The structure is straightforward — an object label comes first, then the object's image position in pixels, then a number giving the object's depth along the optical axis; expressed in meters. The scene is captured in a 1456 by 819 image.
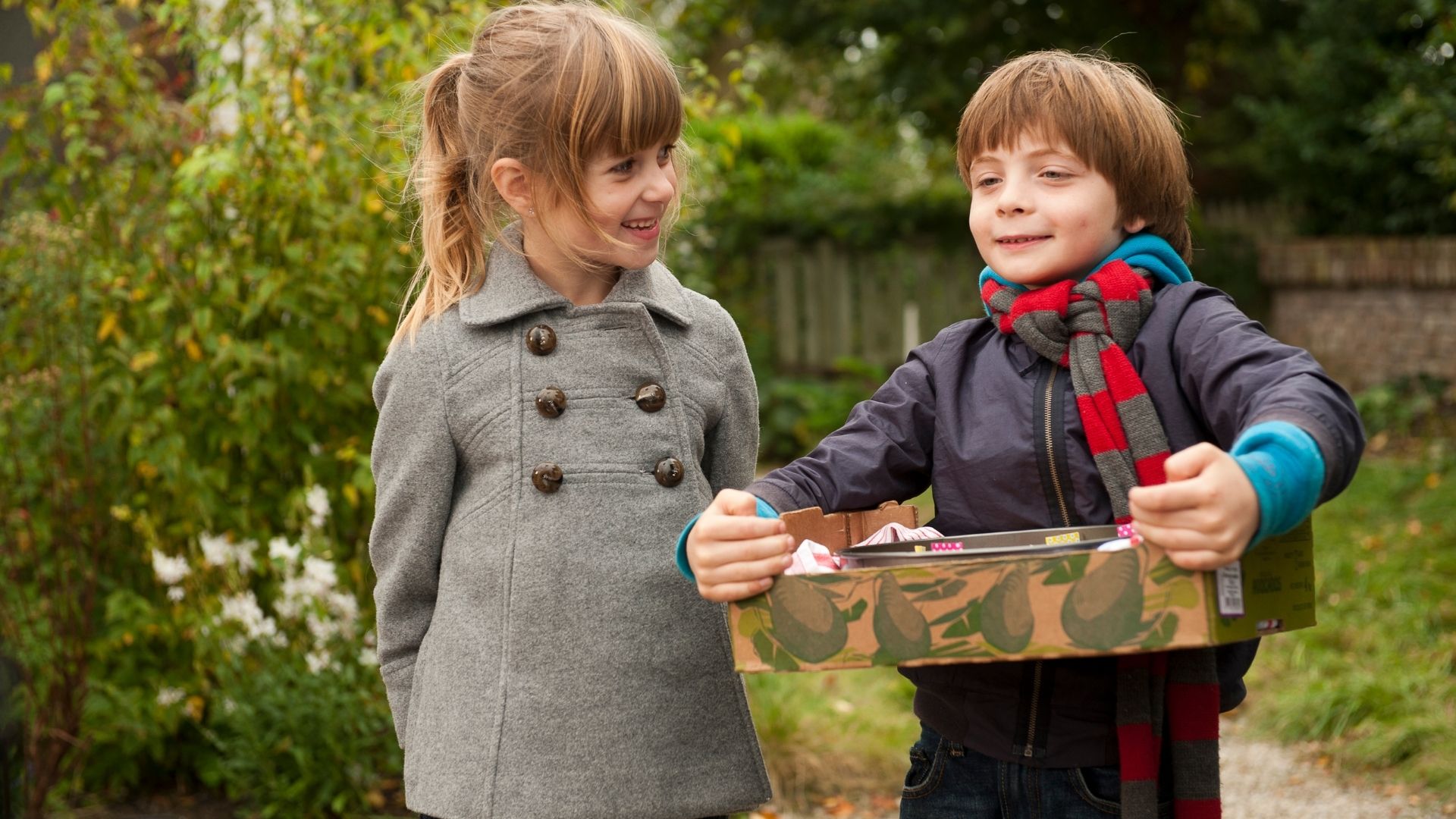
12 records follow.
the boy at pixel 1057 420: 1.69
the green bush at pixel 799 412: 10.11
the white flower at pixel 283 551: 3.62
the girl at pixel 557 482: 1.99
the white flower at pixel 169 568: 3.57
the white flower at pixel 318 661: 3.58
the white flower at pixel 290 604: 3.71
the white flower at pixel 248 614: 3.62
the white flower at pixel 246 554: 3.70
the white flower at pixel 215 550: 3.60
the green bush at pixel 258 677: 3.58
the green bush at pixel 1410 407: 9.08
